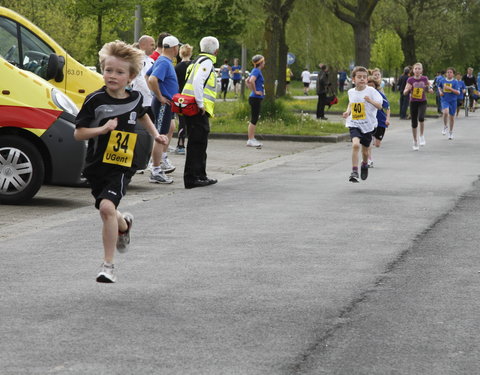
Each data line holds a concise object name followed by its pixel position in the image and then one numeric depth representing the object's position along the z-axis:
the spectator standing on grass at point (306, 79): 67.33
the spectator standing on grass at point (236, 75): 59.44
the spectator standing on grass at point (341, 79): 73.00
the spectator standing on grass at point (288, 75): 61.61
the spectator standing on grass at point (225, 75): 54.56
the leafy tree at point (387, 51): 89.44
